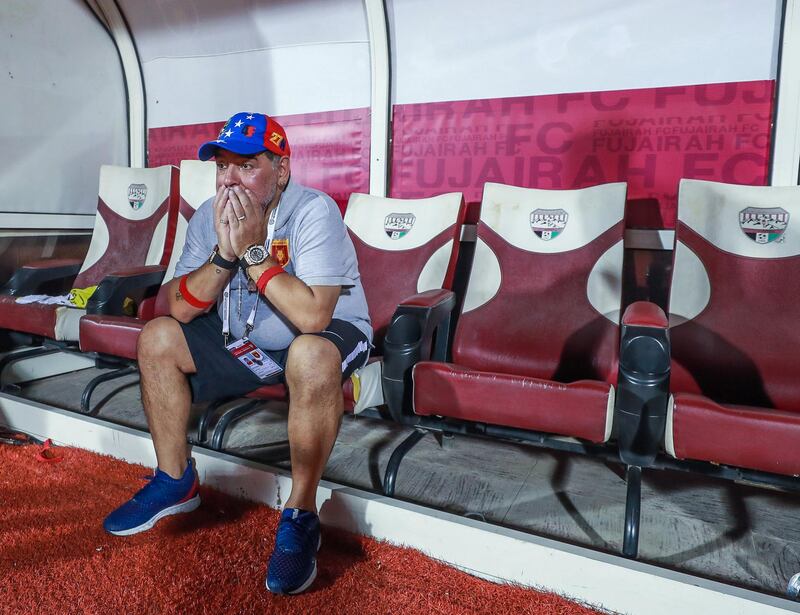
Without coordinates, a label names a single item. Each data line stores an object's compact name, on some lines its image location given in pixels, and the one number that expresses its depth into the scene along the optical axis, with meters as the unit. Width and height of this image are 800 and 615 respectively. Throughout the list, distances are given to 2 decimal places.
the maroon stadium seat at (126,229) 2.57
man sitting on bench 1.30
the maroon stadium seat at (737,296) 1.56
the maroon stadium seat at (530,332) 1.27
